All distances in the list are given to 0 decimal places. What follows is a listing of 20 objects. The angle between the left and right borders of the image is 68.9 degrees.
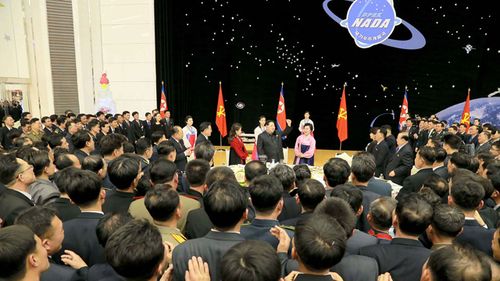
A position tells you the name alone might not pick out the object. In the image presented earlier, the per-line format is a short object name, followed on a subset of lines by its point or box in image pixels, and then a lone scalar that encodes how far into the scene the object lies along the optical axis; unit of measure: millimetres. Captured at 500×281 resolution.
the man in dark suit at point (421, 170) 3338
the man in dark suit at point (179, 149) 4872
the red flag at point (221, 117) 9164
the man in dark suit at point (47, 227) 1632
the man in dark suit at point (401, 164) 4660
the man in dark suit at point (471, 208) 2072
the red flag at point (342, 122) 8906
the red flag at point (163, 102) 9719
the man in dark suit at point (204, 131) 5594
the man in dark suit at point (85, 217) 1927
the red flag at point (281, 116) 8872
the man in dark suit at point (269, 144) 5879
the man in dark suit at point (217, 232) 1628
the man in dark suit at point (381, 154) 5391
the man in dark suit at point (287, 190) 2666
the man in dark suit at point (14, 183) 2443
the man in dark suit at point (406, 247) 1694
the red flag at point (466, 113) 9188
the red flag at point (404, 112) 9695
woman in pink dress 6008
